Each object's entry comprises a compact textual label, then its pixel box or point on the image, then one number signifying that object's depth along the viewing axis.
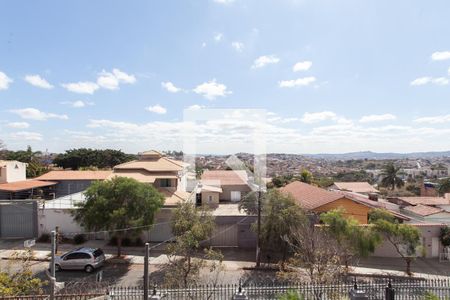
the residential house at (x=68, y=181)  31.62
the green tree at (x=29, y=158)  38.56
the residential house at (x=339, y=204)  18.78
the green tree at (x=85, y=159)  54.56
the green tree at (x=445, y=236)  16.58
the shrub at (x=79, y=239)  18.06
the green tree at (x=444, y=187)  44.88
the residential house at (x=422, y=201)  24.89
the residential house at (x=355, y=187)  35.59
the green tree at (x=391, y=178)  52.69
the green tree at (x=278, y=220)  14.59
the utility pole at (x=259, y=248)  14.89
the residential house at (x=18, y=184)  26.83
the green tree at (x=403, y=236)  14.79
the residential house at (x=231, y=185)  30.45
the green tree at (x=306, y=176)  40.25
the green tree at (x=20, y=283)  7.58
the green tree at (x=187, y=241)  11.10
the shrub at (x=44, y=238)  18.31
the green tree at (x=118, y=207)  15.41
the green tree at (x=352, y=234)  14.36
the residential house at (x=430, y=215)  19.15
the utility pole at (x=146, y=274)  6.98
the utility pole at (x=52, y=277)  5.97
